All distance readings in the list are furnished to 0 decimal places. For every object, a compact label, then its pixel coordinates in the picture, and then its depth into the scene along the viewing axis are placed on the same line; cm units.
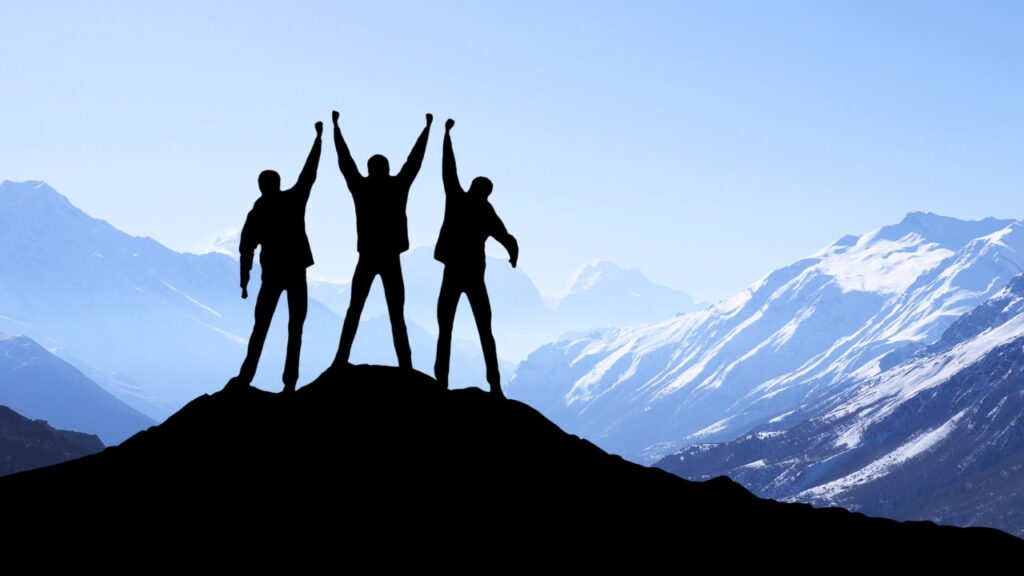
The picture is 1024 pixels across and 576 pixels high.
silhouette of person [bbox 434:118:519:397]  2711
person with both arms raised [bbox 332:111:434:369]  2641
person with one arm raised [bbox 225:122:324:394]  2664
